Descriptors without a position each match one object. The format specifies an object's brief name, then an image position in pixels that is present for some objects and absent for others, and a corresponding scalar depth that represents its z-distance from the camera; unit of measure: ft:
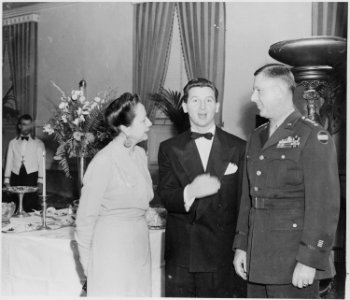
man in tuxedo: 7.62
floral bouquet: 10.57
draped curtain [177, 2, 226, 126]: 21.90
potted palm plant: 21.15
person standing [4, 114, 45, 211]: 21.90
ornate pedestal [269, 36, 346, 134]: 10.30
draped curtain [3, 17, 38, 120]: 29.66
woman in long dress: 7.08
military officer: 6.24
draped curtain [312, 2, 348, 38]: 17.79
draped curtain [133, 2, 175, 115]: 23.90
